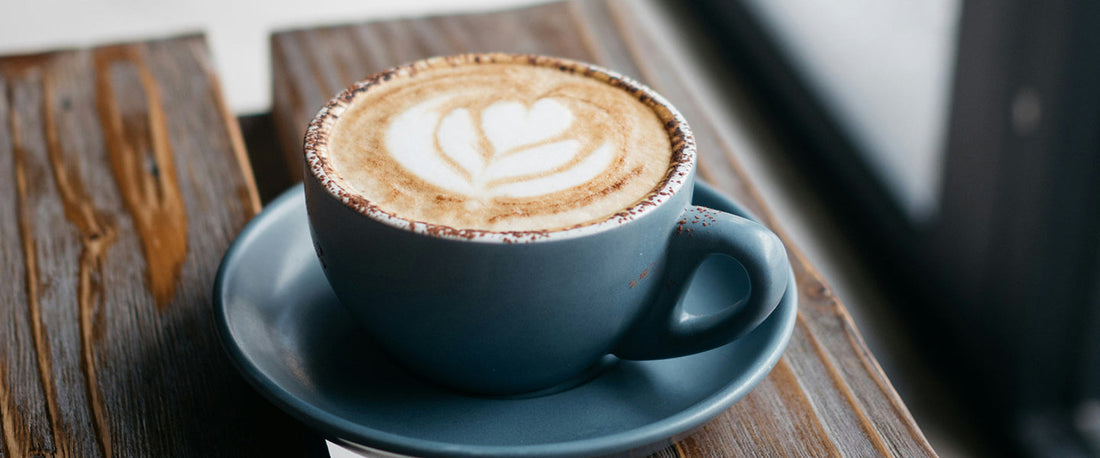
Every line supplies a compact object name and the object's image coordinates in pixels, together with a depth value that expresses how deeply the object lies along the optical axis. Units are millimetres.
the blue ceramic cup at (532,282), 430
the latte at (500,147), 457
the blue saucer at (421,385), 434
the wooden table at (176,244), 508
